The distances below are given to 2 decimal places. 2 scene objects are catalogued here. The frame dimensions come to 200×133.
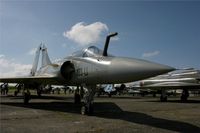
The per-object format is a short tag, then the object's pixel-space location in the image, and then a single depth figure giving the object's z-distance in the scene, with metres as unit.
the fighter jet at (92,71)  4.37
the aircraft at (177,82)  12.97
